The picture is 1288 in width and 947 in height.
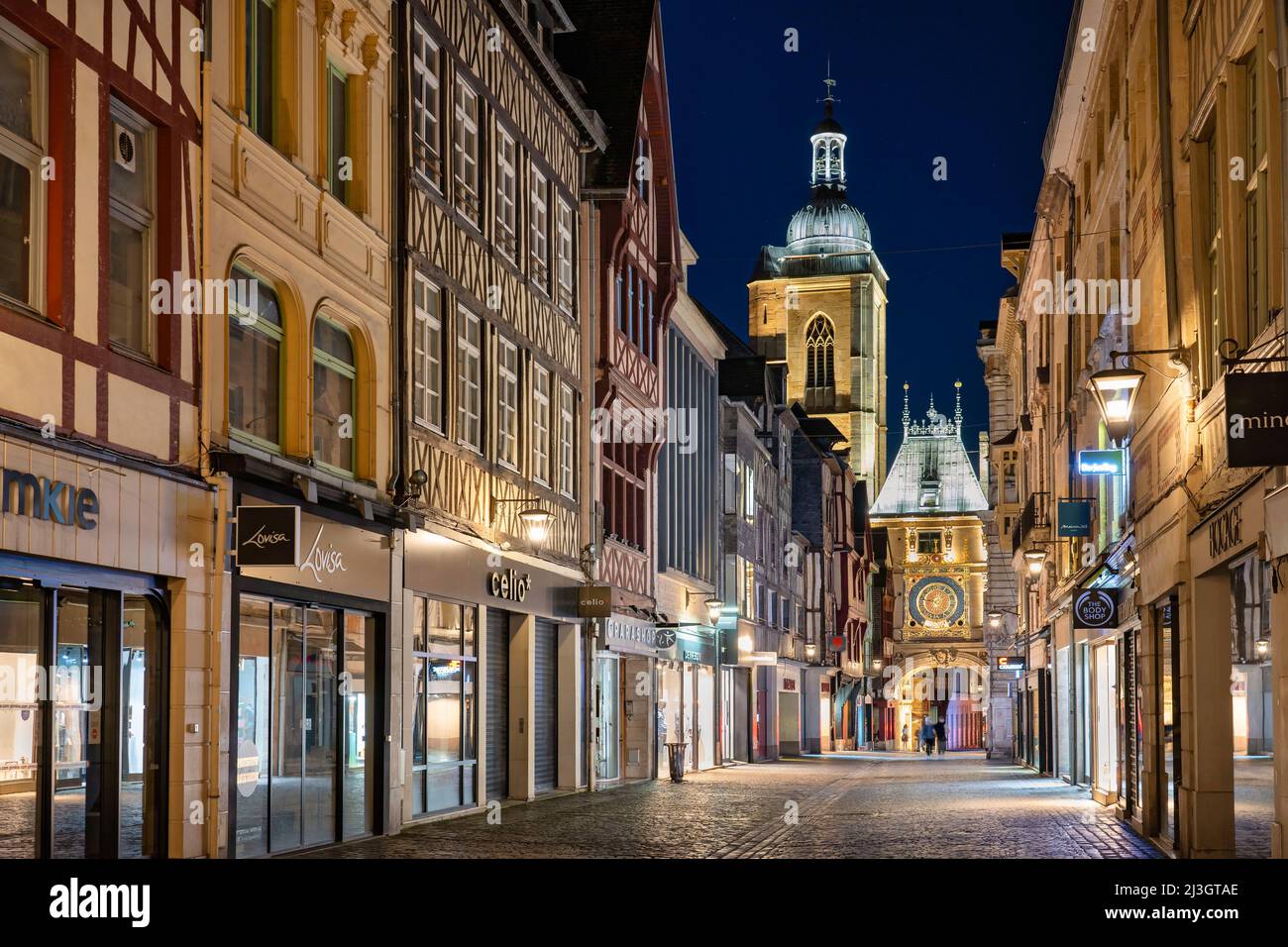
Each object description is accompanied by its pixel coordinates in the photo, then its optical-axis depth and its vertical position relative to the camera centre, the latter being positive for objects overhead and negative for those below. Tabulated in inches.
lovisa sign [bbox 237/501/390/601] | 596.1 +25.7
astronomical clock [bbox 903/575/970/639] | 3949.3 +37.7
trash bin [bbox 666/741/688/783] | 1325.0 -87.7
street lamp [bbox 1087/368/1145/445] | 641.0 +75.9
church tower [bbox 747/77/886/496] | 4426.7 +669.7
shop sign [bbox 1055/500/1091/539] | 1119.0 +60.7
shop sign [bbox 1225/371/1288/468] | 436.1 +45.6
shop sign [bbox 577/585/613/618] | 1133.7 +16.1
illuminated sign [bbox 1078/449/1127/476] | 831.7 +68.8
